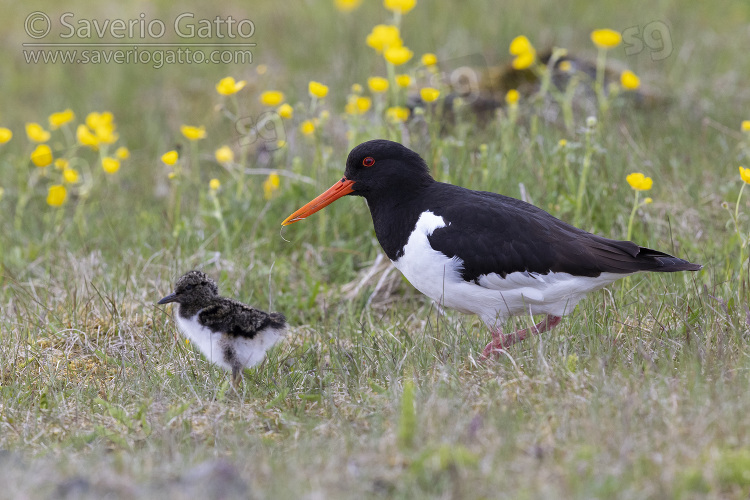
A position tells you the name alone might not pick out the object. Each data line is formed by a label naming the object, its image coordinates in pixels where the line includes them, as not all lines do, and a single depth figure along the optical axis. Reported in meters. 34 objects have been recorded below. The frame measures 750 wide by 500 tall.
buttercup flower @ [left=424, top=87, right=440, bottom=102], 11.46
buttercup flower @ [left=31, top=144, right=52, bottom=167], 12.16
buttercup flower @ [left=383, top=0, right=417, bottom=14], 13.13
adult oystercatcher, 8.86
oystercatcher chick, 8.68
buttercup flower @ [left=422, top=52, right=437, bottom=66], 12.30
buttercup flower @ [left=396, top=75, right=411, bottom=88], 12.18
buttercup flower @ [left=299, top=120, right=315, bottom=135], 12.02
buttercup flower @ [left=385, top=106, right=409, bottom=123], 12.09
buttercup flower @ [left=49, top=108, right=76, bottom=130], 13.04
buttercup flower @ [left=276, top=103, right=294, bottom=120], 11.95
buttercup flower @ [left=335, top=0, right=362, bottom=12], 19.25
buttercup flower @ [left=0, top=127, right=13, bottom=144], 12.50
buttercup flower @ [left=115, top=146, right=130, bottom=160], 13.78
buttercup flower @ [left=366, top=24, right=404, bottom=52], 12.53
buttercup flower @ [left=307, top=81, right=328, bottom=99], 11.61
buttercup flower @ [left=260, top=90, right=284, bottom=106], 12.50
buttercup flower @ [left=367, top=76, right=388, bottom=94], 12.12
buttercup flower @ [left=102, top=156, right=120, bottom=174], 12.65
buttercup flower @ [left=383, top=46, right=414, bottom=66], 11.98
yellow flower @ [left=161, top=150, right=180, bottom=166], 11.07
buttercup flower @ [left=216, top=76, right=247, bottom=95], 11.78
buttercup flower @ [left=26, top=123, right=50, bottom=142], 13.19
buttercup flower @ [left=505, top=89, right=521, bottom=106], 13.13
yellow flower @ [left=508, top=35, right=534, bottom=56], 12.93
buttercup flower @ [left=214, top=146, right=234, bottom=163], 13.18
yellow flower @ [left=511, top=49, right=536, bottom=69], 13.09
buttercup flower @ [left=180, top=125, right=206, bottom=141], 11.93
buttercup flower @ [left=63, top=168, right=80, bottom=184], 12.68
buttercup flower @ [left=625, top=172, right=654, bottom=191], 9.57
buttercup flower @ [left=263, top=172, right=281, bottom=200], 13.09
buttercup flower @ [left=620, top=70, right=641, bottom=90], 12.65
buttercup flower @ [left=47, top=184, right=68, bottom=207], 12.52
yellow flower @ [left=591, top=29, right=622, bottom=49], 12.69
